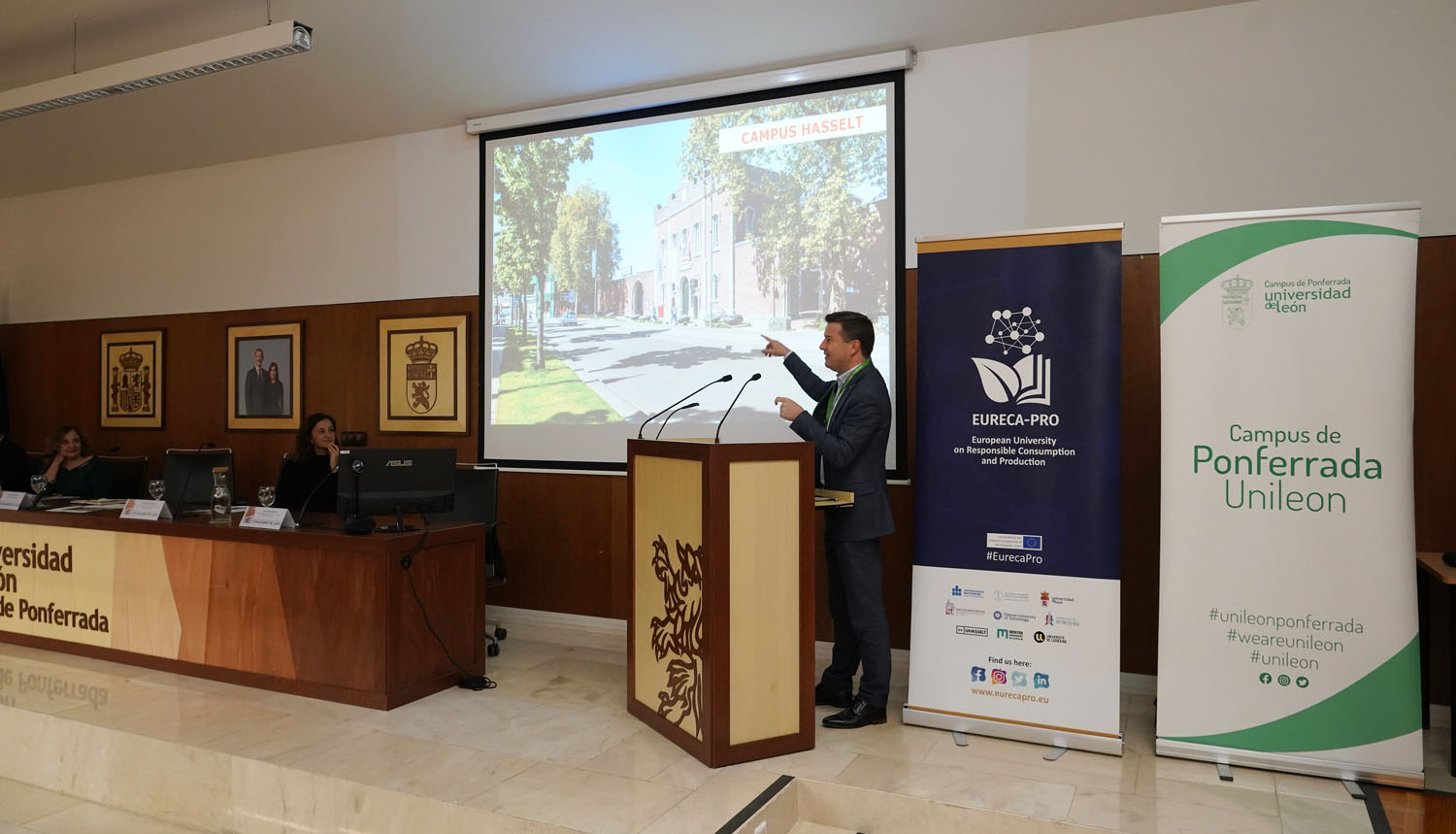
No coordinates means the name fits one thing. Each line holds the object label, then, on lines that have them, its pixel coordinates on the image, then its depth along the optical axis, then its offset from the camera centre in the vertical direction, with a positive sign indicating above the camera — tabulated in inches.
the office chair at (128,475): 257.6 -18.3
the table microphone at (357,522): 160.0 -19.8
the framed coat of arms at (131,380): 276.5 +9.4
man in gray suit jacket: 148.1 -10.1
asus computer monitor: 160.7 -12.2
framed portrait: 252.4 +9.8
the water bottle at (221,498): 181.9 -17.5
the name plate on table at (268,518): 167.6 -19.7
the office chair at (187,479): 221.8 -16.6
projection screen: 186.1 +34.9
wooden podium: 131.3 -27.5
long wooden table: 158.1 -35.7
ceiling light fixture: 160.6 +65.3
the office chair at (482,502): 201.8 -19.7
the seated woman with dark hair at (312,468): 204.2 -12.7
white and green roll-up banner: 127.3 -10.5
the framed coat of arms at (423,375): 228.5 +9.7
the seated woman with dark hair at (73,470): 235.3 -15.6
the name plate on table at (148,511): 182.2 -20.1
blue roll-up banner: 140.1 -11.2
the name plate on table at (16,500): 201.5 -20.2
